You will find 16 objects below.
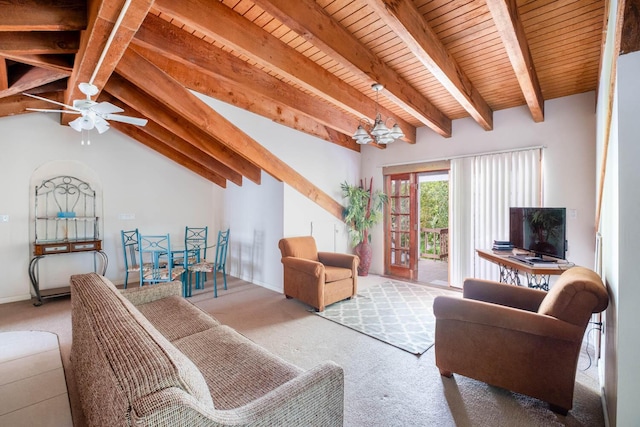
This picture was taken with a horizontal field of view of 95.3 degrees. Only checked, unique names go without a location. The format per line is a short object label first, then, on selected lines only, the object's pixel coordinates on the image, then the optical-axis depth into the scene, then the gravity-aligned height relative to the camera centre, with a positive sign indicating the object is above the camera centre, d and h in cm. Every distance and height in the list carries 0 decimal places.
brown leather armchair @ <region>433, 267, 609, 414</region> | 183 -86
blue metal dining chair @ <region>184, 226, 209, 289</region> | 523 -48
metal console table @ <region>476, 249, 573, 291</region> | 277 -53
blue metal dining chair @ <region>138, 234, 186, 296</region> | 426 -85
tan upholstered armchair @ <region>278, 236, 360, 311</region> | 375 -80
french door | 547 -22
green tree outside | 779 +24
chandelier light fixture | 317 +94
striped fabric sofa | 92 -71
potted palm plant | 555 +2
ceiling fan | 255 +101
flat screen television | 289 -16
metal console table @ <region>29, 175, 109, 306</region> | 415 -14
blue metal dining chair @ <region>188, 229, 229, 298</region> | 458 -81
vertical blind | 407 +24
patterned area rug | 300 -125
